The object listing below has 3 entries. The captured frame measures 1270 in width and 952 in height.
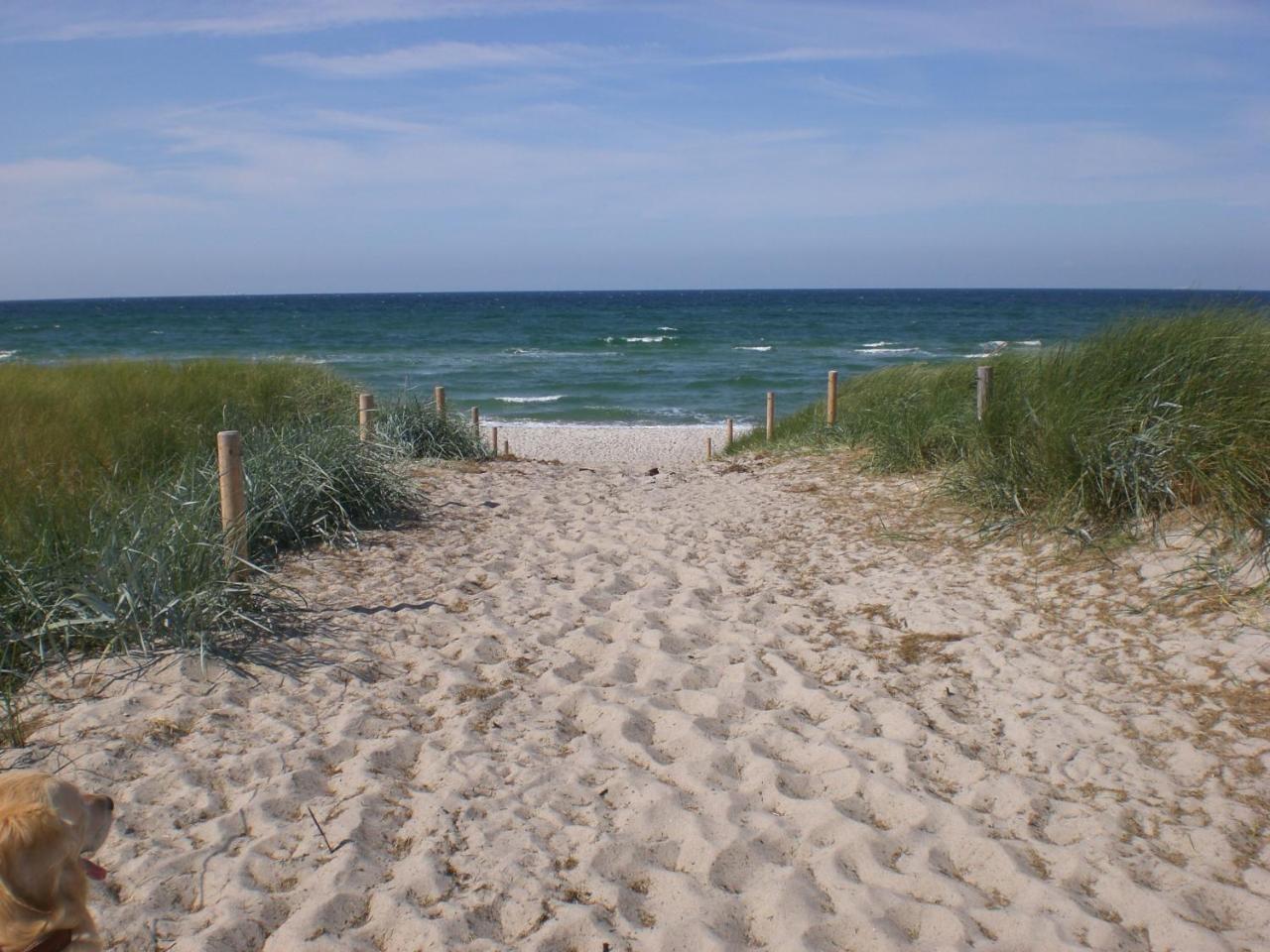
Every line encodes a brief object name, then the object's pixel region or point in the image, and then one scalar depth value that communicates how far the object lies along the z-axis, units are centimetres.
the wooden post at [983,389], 793
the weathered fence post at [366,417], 837
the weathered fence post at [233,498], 537
